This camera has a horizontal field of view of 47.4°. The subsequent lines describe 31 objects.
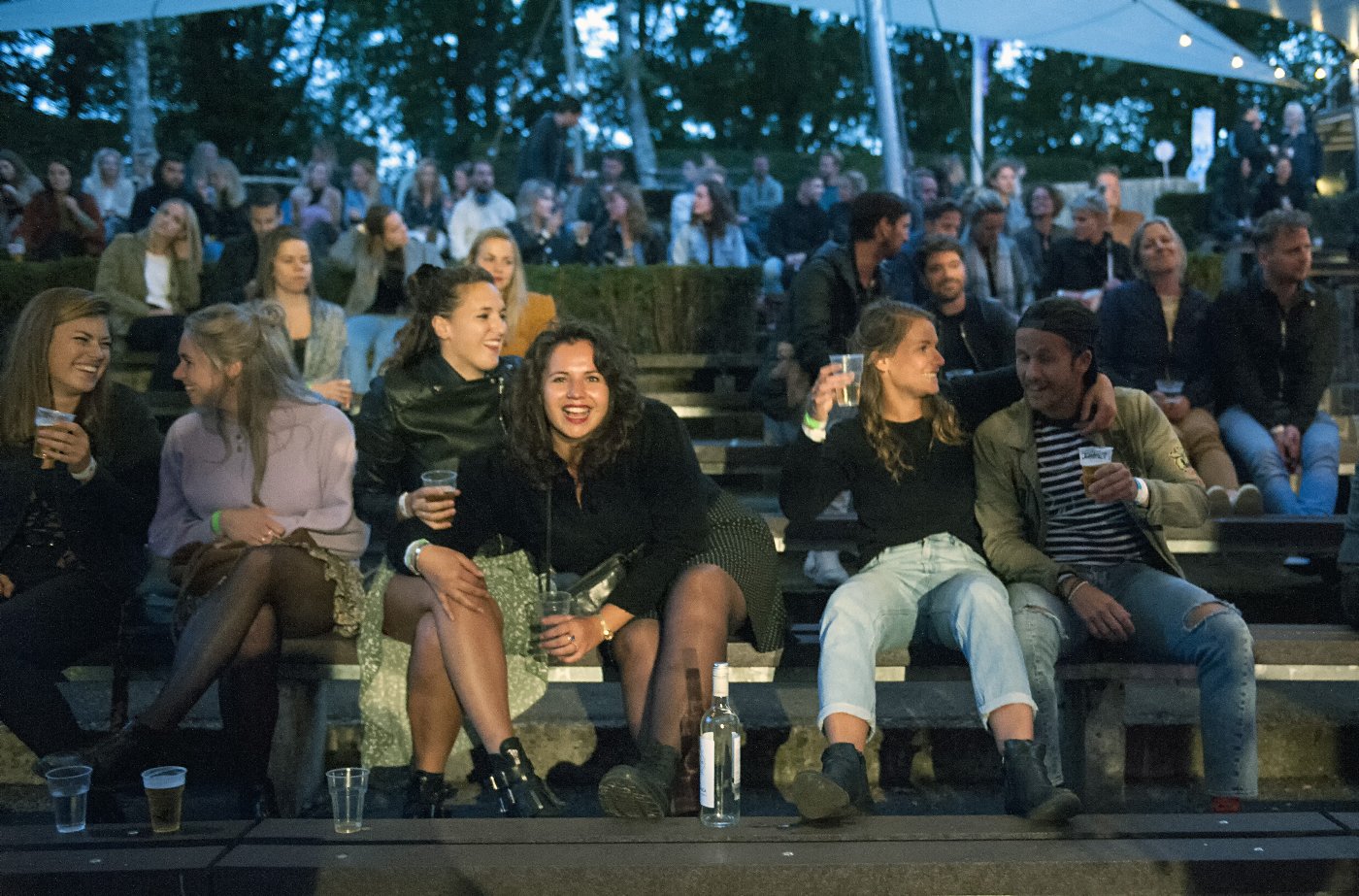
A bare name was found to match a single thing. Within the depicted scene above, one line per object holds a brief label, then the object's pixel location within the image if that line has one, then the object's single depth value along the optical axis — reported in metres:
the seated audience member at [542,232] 11.38
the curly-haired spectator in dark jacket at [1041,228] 10.69
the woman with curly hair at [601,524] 4.17
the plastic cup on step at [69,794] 3.76
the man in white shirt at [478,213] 12.59
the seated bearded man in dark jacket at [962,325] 6.35
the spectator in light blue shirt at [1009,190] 12.13
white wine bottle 3.77
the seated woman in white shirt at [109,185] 12.41
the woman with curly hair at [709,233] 11.12
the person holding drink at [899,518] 4.07
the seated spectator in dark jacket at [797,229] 12.00
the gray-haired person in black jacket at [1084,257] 9.36
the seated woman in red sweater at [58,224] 10.21
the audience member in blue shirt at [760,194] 14.95
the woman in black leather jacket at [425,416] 4.44
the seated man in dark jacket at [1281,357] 6.63
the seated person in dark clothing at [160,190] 10.92
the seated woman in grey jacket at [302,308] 6.95
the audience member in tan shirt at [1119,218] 10.69
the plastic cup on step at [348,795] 3.72
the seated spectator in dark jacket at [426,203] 13.21
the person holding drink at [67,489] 4.59
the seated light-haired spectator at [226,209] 11.23
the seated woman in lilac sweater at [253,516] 4.26
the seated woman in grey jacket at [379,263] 8.55
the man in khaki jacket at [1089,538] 4.11
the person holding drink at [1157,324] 7.00
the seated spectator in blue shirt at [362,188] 13.83
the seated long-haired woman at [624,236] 10.98
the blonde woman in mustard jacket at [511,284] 6.64
